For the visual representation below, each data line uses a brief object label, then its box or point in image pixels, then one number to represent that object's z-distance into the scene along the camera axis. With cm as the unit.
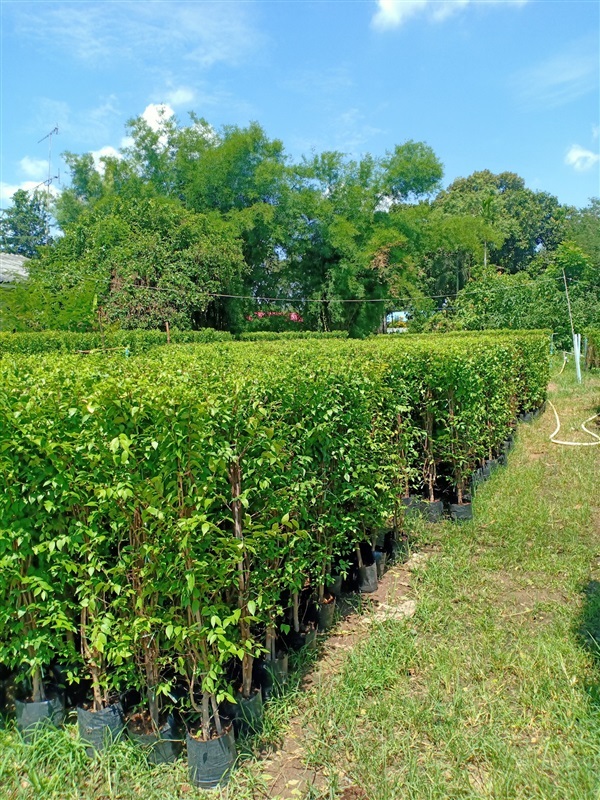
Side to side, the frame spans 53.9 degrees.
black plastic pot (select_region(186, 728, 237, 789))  214
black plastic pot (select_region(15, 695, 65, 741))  243
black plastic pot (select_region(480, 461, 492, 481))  588
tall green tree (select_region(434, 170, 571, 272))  4881
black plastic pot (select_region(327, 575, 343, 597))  357
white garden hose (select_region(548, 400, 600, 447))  726
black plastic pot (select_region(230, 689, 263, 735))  234
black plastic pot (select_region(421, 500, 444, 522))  489
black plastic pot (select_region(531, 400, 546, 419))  1002
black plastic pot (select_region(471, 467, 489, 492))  546
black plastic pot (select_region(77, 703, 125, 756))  230
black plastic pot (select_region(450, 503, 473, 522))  492
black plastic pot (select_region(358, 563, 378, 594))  372
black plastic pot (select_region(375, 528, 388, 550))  415
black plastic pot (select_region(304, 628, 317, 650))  299
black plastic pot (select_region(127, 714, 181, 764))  227
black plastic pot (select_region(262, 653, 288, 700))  260
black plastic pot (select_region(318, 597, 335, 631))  325
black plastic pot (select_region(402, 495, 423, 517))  483
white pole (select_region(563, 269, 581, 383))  1444
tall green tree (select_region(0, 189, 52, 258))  5484
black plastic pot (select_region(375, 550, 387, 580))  396
